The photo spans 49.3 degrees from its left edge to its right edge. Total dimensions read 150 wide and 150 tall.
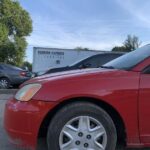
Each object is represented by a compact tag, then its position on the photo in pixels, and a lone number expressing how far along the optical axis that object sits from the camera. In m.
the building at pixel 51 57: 7.54
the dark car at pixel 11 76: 7.04
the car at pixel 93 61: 4.60
